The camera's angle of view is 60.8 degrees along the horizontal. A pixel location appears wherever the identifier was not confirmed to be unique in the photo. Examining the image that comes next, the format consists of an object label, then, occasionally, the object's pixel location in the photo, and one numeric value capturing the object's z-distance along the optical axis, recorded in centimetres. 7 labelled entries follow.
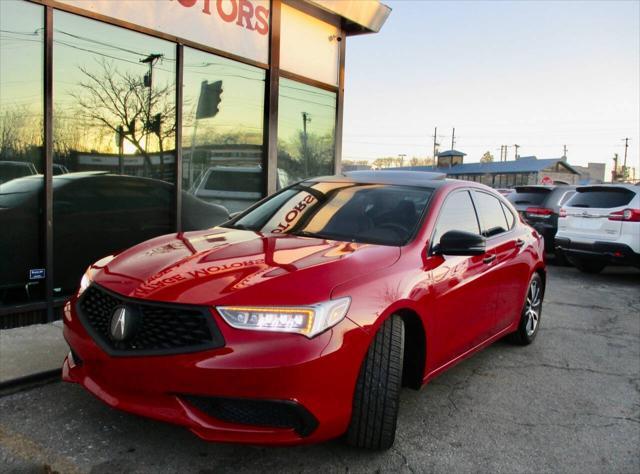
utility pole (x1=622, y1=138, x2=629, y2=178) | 9020
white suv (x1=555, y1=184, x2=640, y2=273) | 868
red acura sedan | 241
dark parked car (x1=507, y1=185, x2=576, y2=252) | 1095
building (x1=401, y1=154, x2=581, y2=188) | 5362
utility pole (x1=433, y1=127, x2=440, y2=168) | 9075
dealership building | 487
